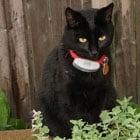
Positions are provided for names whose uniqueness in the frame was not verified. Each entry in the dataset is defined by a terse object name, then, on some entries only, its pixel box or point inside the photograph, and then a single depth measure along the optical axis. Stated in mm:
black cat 2484
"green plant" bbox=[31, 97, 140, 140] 1712
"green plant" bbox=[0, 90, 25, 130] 3178
